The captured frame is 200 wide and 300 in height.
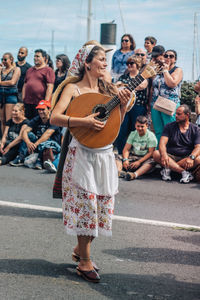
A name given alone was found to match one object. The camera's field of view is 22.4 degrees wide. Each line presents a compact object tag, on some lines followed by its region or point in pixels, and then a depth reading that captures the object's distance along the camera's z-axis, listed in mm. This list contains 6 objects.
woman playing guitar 4168
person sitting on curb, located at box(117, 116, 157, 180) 9273
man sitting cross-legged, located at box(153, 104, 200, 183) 8812
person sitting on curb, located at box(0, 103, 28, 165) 10547
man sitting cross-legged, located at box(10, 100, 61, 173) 9938
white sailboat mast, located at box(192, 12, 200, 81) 12797
